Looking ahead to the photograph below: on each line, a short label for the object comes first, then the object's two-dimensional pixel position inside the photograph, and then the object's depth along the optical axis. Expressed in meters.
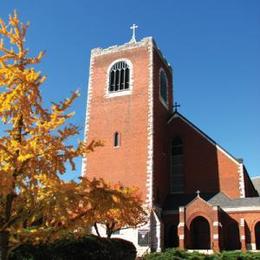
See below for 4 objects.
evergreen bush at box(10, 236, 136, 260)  13.81
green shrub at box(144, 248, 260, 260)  18.91
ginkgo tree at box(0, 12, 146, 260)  7.88
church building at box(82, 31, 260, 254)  28.97
